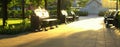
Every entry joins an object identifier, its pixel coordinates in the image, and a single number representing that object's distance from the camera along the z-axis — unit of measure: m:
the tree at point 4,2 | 6.55
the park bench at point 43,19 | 5.87
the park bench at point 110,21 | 6.86
